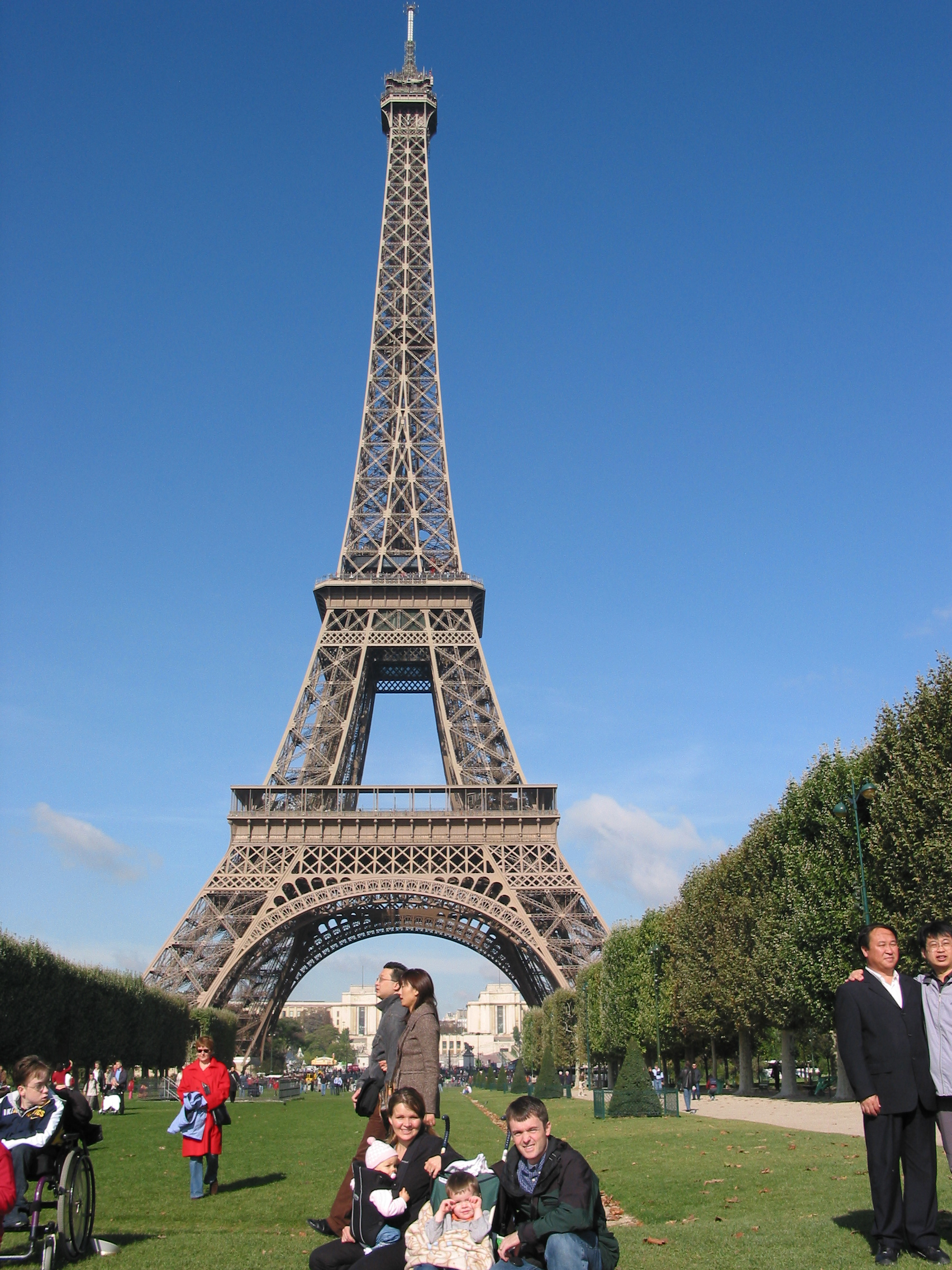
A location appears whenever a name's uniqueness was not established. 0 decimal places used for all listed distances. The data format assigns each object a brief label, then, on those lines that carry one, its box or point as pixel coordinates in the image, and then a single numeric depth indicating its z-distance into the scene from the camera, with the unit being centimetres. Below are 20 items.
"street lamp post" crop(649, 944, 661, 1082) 4166
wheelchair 822
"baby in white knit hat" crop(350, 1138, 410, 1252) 682
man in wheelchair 830
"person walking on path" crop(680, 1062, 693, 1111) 3116
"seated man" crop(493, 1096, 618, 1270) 611
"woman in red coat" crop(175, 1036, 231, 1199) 1230
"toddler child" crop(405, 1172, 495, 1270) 625
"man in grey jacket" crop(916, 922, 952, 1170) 766
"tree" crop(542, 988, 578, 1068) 4947
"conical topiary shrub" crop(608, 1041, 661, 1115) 2589
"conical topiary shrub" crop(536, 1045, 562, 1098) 3653
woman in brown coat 834
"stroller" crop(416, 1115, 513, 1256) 649
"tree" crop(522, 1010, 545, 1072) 5841
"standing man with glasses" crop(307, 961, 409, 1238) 841
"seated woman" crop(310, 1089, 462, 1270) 688
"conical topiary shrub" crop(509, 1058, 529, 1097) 4355
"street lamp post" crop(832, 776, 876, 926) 2272
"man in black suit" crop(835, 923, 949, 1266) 762
